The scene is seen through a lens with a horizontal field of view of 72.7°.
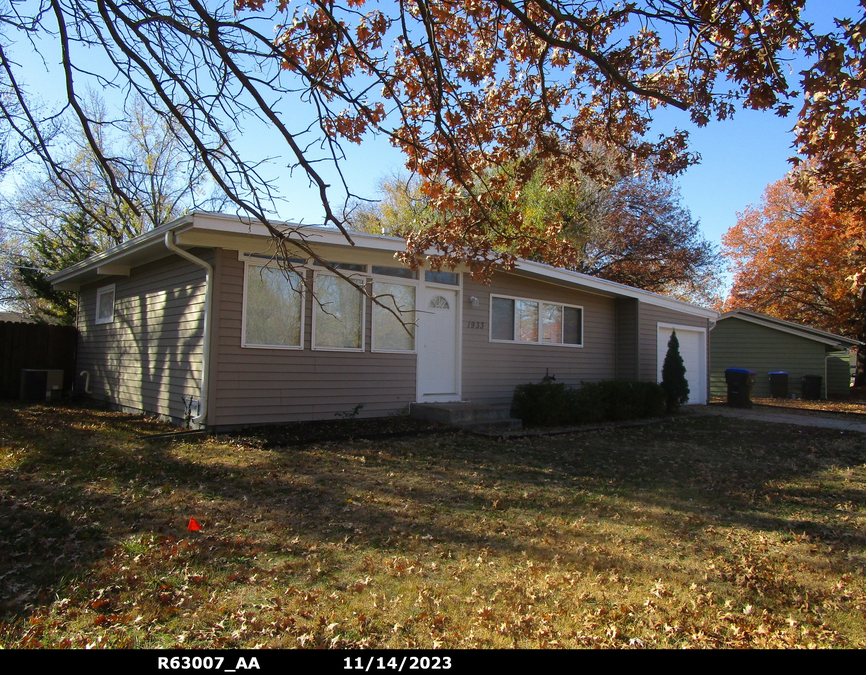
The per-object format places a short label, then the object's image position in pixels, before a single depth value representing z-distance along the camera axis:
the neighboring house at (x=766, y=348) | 20.30
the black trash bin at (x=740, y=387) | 15.65
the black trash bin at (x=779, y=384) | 19.81
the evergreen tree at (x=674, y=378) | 13.62
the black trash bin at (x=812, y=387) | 19.89
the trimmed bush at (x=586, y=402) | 10.52
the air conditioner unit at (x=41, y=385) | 12.71
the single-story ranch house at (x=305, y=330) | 8.46
